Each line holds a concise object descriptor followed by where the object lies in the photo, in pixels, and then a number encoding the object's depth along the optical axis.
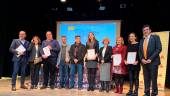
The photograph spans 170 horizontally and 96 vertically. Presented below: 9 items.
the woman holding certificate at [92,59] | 5.05
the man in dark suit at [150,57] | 3.98
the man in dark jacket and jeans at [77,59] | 5.15
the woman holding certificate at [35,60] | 5.16
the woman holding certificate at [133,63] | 4.42
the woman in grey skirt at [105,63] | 4.98
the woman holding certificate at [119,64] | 4.81
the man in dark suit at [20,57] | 4.94
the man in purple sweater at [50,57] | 5.14
